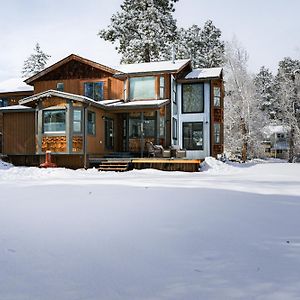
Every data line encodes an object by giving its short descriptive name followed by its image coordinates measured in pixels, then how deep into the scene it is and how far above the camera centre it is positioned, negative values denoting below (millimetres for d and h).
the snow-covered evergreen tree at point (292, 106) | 29203 +3722
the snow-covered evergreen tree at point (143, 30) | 33000 +12429
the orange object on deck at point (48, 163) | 16281 -875
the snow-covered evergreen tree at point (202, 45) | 39188 +13134
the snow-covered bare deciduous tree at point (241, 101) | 28094 +4013
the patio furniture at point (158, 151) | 18047 -289
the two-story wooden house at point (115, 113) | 17250 +2053
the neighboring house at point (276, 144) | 50156 +289
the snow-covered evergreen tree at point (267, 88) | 47981 +9133
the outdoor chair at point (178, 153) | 18394 -410
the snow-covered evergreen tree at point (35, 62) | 46622 +12463
